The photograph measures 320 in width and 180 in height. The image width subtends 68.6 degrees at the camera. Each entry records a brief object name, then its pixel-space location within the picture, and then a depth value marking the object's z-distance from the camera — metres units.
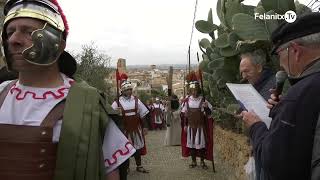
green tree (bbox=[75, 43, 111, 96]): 8.26
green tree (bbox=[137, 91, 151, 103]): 18.46
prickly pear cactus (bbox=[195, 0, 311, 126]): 2.59
